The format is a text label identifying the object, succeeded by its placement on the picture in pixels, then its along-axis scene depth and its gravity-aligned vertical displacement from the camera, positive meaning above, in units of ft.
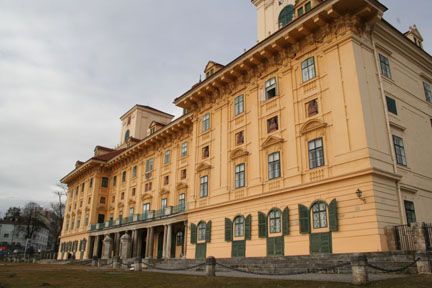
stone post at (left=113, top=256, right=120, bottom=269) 99.14 -0.09
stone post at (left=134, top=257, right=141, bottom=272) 81.15 -0.33
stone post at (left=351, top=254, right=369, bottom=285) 39.24 -0.43
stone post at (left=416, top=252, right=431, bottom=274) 45.14 +0.36
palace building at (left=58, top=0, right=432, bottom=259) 61.93 +24.25
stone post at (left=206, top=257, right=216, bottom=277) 58.85 -0.47
